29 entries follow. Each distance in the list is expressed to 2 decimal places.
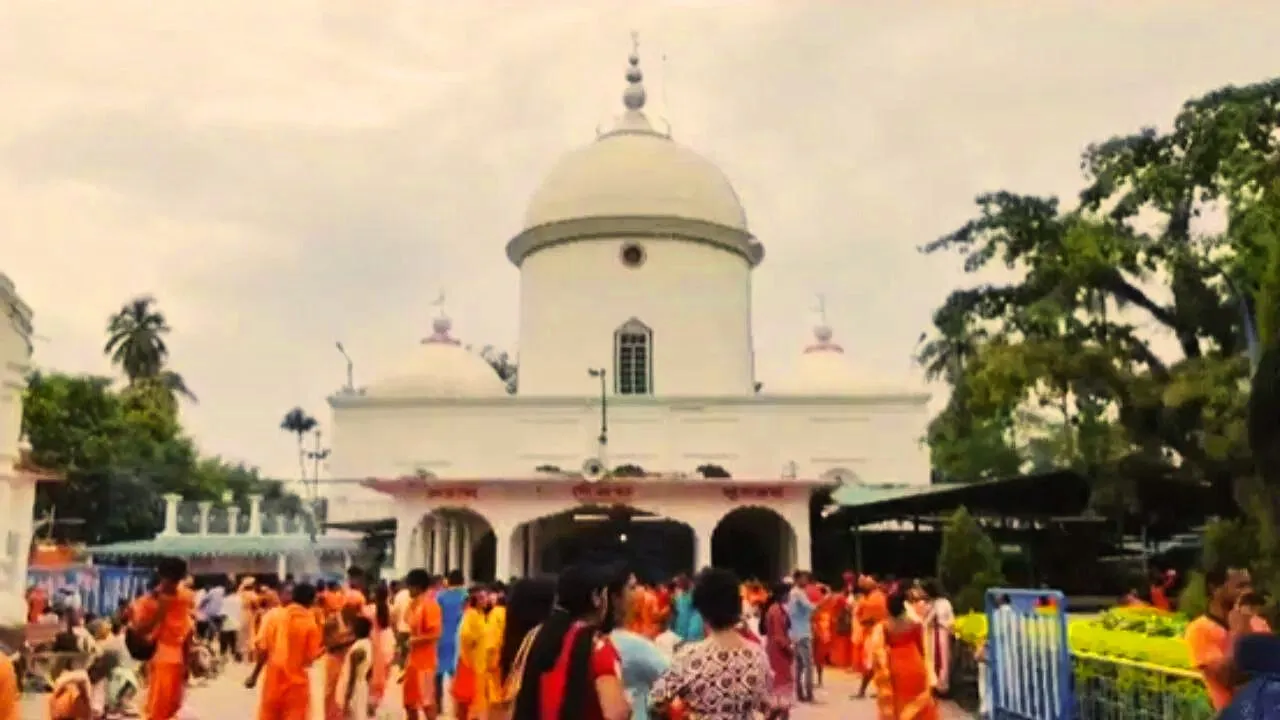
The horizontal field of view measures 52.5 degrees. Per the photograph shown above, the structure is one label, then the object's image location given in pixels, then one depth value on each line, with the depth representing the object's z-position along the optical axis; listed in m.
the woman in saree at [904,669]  7.87
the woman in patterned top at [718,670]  4.66
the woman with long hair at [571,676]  4.67
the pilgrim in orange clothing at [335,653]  9.77
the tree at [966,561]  18.12
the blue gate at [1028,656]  9.48
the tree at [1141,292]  20.22
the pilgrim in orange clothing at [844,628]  18.65
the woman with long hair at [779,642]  12.84
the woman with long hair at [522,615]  5.24
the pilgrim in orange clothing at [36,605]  16.85
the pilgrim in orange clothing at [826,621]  18.81
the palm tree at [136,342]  56.81
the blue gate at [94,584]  23.56
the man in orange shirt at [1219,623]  6.03
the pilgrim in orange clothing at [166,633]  8.17
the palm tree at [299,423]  56.09
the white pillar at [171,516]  35.50
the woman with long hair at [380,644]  11.52
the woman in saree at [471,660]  10.52
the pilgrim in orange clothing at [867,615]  14.48
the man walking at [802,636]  14.73
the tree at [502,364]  63.12
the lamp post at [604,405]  34.00
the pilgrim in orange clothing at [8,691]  4.41
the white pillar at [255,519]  35.72
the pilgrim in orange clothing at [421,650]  11.07
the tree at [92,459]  42.41
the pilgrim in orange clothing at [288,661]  8.69
